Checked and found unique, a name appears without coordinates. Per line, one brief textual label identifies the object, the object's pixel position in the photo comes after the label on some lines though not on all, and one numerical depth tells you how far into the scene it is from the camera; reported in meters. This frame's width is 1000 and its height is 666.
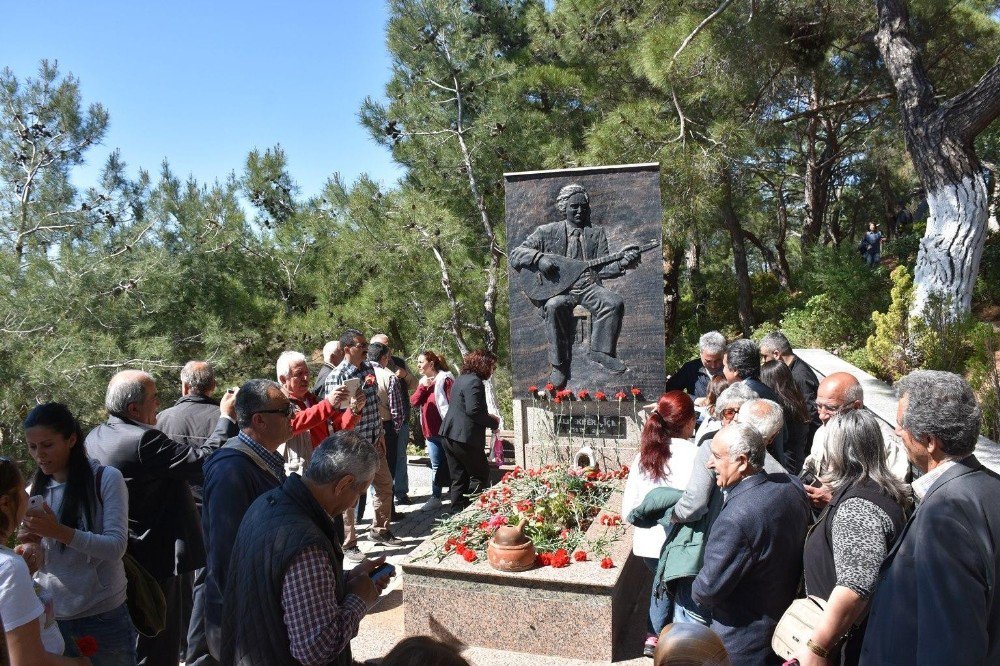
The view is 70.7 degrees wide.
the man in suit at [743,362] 4.24
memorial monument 6.22
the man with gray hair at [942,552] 1.72
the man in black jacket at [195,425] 3.26
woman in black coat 5.85
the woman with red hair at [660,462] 3.11
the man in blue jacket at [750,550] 2.34
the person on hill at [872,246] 16.38
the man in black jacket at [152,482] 2.86
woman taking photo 2.35
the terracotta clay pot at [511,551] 3.56
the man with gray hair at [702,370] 5.06
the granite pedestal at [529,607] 3.39
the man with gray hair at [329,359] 5.25
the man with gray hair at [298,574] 1.88
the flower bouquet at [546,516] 3.90
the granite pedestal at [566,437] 6.31
